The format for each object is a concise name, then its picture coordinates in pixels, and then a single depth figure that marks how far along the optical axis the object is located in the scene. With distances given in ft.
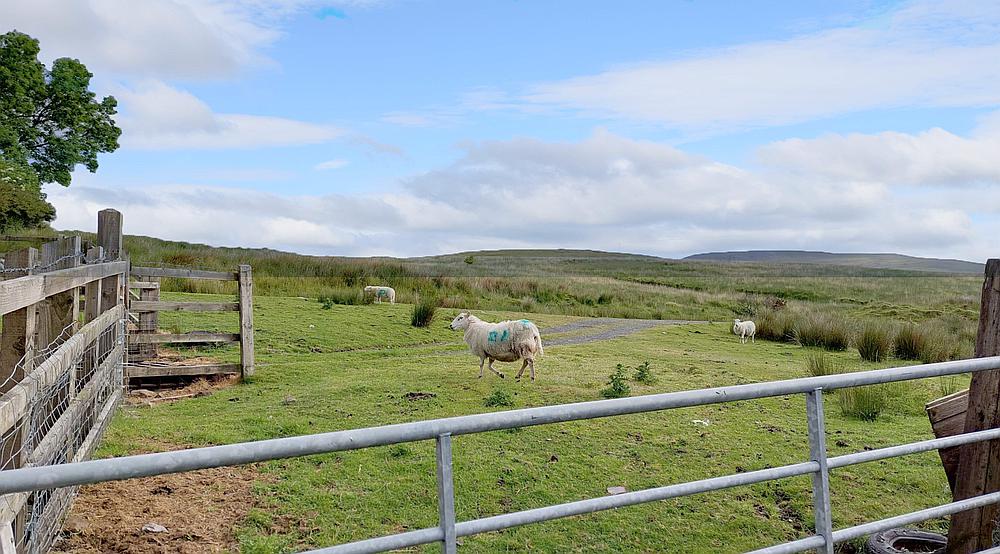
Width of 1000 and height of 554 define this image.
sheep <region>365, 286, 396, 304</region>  79.05
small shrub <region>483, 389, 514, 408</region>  29.45
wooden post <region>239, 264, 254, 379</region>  40.01
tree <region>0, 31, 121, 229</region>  124.06
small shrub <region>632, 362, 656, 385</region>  36.55
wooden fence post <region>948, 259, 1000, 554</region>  15.25
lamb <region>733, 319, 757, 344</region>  70.18
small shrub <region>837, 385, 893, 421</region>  29.71
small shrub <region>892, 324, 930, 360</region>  55.98
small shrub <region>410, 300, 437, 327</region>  64.25
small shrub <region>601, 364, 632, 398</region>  31.07
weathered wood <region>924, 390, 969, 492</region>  16.47
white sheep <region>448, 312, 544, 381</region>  38.09
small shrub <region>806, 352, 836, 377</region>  40.83
